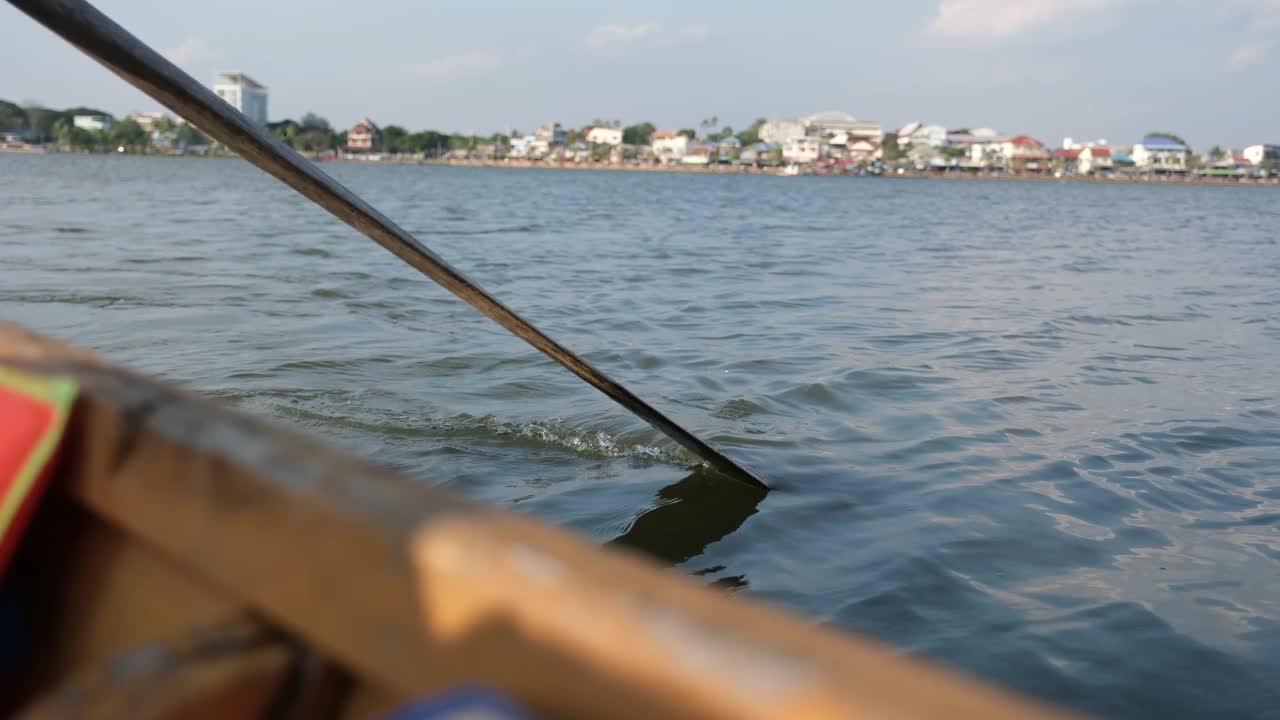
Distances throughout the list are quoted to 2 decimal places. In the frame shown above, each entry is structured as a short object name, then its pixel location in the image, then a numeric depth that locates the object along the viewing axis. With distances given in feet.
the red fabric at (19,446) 3.46
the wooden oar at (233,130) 6.53
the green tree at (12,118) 357.61
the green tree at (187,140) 356.38
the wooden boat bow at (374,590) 2.20
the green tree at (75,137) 349.41
